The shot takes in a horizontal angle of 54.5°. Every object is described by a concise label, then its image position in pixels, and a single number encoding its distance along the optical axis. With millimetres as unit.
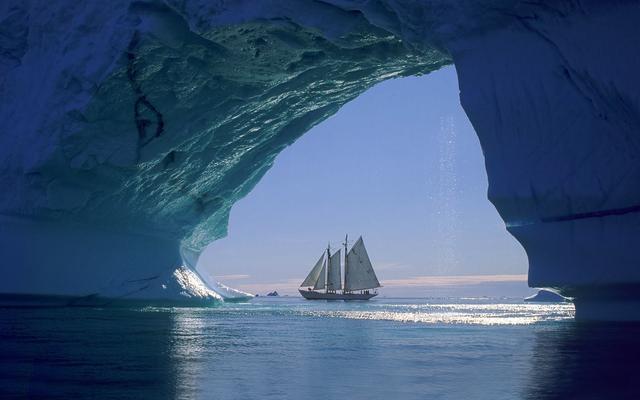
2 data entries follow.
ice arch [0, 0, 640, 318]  10539
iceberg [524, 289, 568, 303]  51947
